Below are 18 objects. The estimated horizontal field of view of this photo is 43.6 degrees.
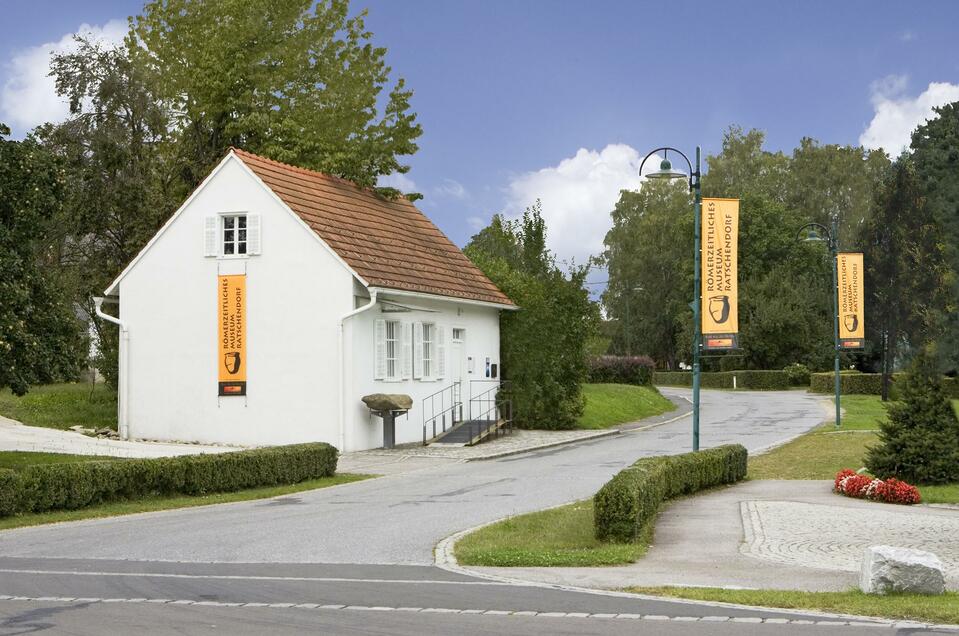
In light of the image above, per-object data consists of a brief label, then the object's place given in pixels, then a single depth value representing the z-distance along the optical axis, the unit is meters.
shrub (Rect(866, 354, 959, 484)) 22.39
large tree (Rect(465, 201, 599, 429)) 39.41
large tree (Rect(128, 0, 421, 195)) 47.28
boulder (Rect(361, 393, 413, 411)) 30.89
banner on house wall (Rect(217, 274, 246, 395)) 32.06
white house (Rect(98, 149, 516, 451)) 31.12
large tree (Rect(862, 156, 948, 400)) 60.72
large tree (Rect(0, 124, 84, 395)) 23.19
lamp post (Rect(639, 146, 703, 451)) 24.39
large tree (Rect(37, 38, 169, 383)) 42.19
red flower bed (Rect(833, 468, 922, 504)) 20.56
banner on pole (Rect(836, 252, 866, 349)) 43.19
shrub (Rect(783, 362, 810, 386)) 76.12
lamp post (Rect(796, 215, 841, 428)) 39.97
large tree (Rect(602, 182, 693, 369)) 86.75
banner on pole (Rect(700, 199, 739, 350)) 25.23
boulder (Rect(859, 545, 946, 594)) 11.09
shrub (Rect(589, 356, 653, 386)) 64.56
